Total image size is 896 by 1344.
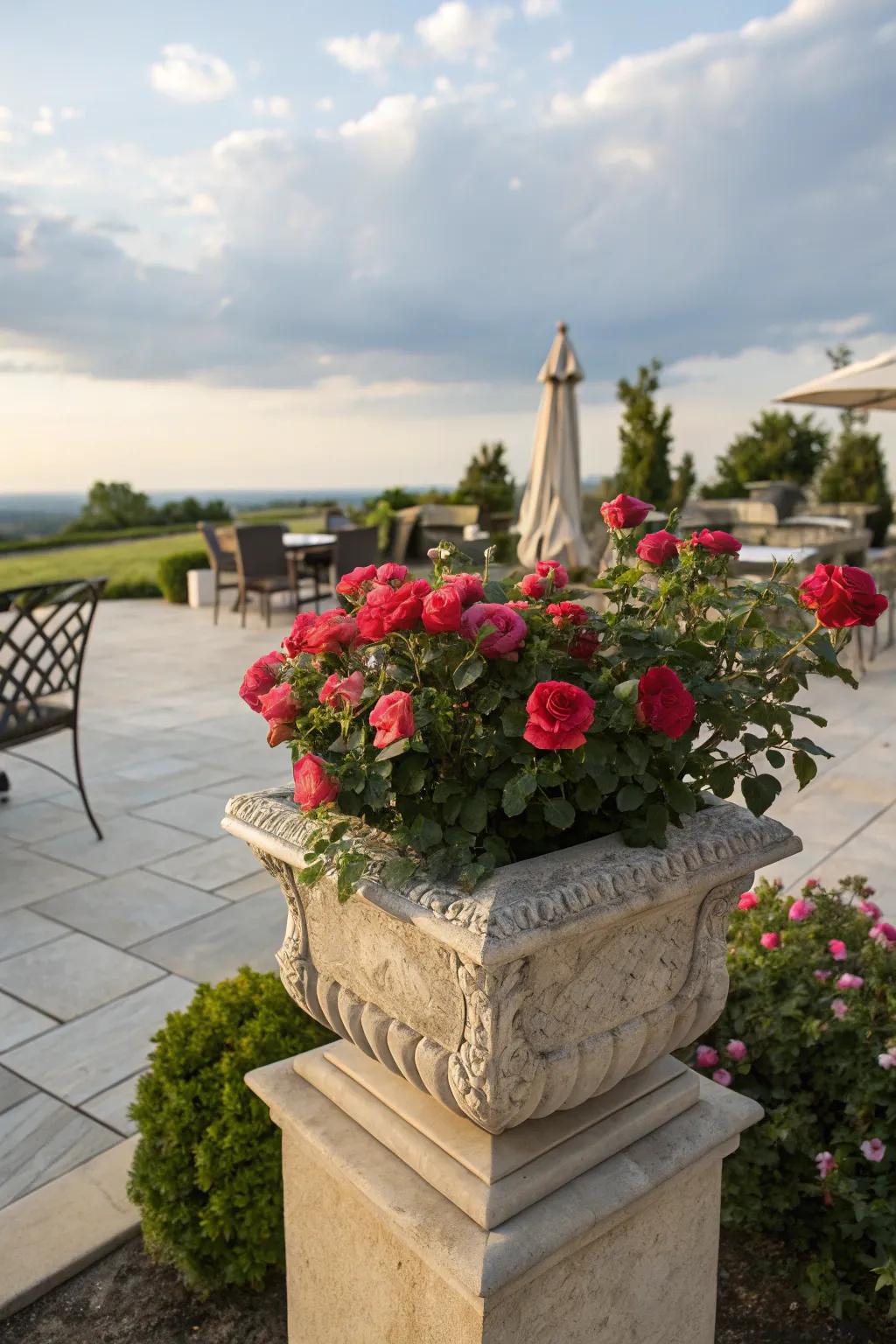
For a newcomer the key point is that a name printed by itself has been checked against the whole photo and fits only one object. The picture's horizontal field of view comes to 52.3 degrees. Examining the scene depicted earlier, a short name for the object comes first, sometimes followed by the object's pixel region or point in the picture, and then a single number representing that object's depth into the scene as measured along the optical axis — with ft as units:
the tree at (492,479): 47.93
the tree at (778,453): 52.80
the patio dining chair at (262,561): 28.19
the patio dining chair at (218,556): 30.19
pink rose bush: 5.08
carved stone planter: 3.06
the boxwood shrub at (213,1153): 5.12
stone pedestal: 3.41
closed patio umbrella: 26.58
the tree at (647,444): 49.65
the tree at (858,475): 48.01
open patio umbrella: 21.67
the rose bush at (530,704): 3.27
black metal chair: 10.61
